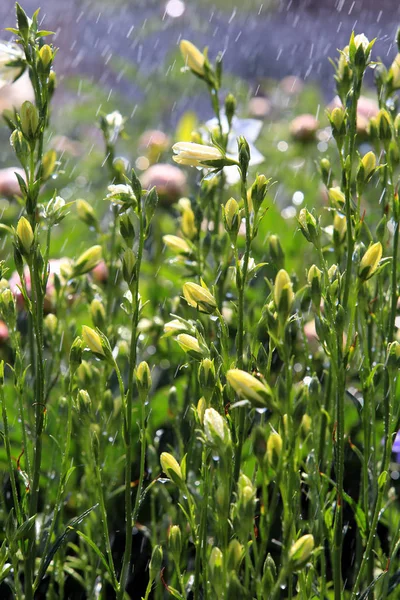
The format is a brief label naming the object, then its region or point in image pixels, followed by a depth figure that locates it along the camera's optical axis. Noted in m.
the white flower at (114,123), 2.56
